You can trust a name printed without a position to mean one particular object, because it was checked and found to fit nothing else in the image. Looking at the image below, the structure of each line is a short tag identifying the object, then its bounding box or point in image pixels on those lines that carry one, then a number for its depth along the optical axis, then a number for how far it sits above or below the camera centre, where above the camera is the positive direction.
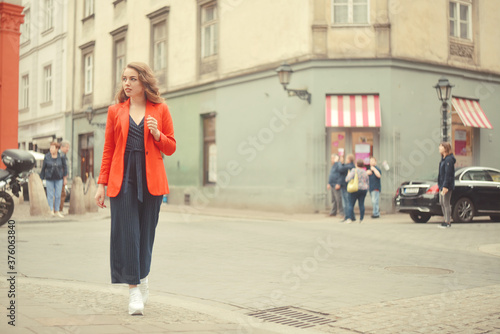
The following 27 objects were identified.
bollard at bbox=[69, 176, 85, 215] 15.59 -0.25
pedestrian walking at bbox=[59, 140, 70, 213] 14.92 +0.97
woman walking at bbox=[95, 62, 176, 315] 4.75 +0.11
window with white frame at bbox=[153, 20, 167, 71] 26.41 +6.18
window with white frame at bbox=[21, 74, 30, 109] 37.41 +6.04
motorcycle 11.56 +0.28
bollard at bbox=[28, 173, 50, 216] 14.61 -0.23
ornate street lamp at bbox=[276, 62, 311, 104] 18.38 +3.42
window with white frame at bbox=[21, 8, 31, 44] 36.69 +9.89
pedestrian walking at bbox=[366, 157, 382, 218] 17.77 +0.08
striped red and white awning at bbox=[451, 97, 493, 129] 20.84 +2.56
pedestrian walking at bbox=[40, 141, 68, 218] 14.41 +0.36
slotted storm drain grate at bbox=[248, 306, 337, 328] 4.69 -1.02
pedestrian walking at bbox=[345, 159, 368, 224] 15.59 -0.10
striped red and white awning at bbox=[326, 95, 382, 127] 19.00 +2.39
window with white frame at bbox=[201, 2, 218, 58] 23.50 +6.11
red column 19.95 +3.85
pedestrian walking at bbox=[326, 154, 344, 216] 17.95 -0.03
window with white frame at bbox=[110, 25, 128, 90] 29.16 +6.57
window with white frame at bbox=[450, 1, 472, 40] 21.25 +5.83
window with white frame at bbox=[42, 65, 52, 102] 35.22 +6.11
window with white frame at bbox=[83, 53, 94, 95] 31.98 +6.06
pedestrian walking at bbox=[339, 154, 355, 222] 17.30 +0.54
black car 15.16 -0.23
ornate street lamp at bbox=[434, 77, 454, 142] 16.88 +2.47
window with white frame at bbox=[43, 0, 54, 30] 34.16 +9.77
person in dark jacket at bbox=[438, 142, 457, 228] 13.54 +0.19
